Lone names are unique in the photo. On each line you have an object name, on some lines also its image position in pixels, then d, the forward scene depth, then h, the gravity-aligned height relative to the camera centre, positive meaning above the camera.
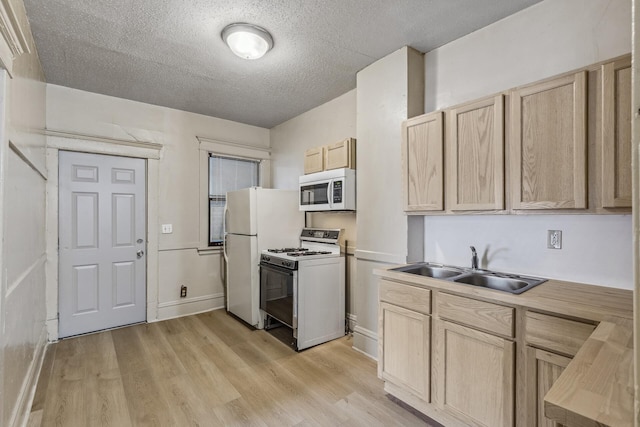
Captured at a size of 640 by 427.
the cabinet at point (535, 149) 1.44 +0.38
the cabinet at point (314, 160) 3.36 +0.61
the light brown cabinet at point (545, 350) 1.33 -0.64
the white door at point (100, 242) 3.22 -0.33
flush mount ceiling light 2.21 +1.33
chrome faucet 2.15 -0.34
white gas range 2.92 -0.80
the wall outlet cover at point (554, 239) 1.86 -0.16
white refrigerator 3.48 -0.26
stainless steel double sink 1.88 -0.43
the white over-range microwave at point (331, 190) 2.99 +0.24
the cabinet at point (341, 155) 3.04 +0.62
